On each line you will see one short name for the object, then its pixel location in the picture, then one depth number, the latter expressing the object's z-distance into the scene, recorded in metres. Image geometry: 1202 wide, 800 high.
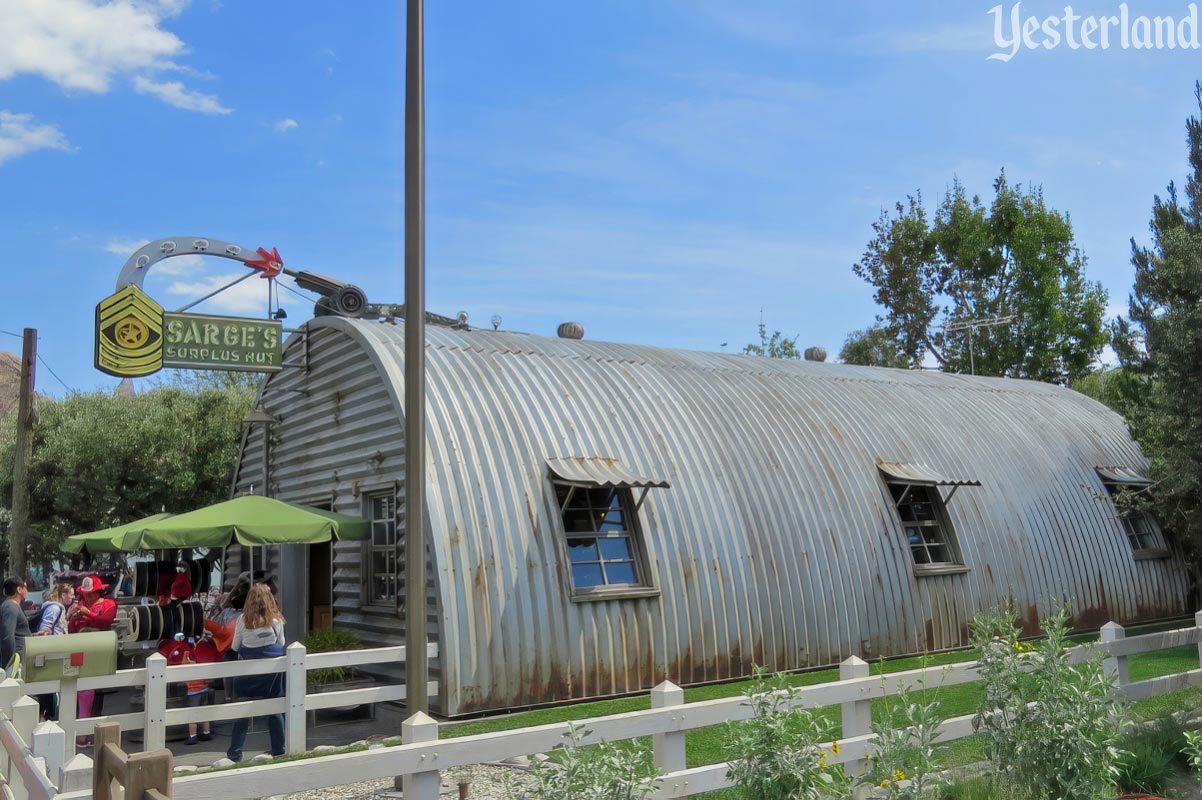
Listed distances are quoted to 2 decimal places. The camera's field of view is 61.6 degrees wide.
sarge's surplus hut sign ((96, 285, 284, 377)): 14.80
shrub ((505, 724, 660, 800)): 5.25
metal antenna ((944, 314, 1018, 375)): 33.55
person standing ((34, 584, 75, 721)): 11.99
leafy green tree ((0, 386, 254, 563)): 34.72
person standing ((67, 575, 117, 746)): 13.54
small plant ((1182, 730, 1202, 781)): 6.68
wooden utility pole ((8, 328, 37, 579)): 24.59
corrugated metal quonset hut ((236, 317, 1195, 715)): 12.47
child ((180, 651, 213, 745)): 11.31
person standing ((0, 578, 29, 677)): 11.61
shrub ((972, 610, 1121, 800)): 6.58
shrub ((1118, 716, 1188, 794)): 7.54
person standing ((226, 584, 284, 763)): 10.96
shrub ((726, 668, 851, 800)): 5.88
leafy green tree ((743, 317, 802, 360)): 58.69
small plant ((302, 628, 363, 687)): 13.79
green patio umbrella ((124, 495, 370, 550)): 12.47
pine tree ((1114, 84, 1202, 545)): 13.42
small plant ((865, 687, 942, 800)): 6.06
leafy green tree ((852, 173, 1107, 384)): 36.94
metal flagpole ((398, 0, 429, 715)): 8.13
